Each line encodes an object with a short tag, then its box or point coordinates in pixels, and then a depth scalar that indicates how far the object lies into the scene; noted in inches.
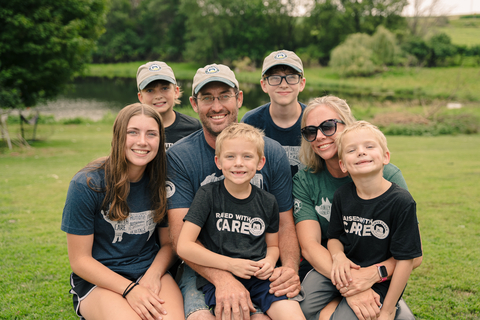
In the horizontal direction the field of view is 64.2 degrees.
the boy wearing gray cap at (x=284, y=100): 151.5
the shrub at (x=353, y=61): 1596.9
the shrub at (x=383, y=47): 1660.9
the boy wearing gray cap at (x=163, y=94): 167.8
